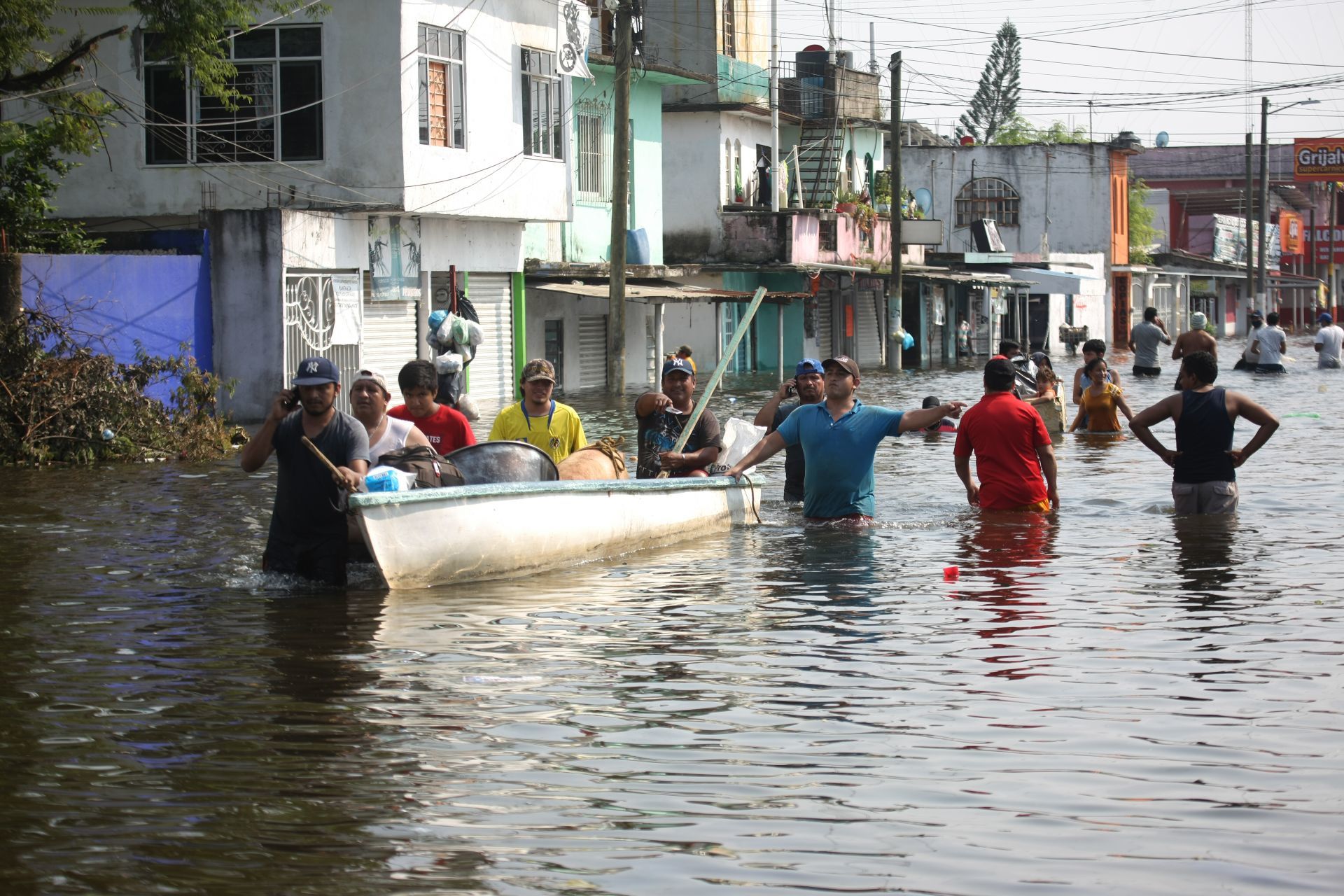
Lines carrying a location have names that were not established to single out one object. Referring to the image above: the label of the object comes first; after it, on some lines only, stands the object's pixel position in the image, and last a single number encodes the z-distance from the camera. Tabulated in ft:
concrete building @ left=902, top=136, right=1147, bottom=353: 218.18
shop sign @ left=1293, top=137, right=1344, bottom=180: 268.41
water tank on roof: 167.12
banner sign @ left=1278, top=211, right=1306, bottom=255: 294.87
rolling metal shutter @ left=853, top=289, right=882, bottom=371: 169.58
